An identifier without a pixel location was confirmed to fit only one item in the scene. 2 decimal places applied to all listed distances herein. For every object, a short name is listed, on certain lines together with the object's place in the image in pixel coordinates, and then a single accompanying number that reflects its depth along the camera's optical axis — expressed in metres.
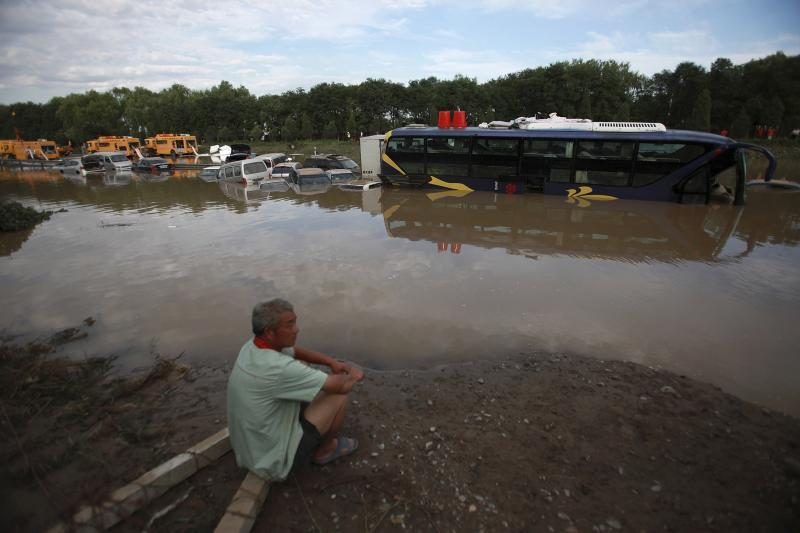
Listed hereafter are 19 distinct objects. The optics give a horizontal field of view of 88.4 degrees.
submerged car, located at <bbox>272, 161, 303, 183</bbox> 23.65
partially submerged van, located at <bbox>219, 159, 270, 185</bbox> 23.28
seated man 2.92
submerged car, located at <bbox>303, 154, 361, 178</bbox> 25.11
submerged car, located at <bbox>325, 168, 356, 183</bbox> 22.62
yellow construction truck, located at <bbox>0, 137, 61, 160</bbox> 42.16
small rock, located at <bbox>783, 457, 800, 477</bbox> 3.25
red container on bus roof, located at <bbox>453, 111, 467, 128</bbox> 17.63
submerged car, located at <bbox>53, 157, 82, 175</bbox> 32.78
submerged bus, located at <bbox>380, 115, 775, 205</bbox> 14.00
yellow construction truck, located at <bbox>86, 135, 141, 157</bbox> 42.28
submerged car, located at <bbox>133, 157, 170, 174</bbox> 32.22
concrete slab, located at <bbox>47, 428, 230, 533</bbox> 2.86
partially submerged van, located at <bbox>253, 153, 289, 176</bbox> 25.45
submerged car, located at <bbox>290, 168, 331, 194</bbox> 21.27
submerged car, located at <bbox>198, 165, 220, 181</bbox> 26.50
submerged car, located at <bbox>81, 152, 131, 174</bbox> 32.81
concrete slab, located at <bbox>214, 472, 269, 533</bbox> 2.75
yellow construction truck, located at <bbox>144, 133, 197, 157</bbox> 44.22
